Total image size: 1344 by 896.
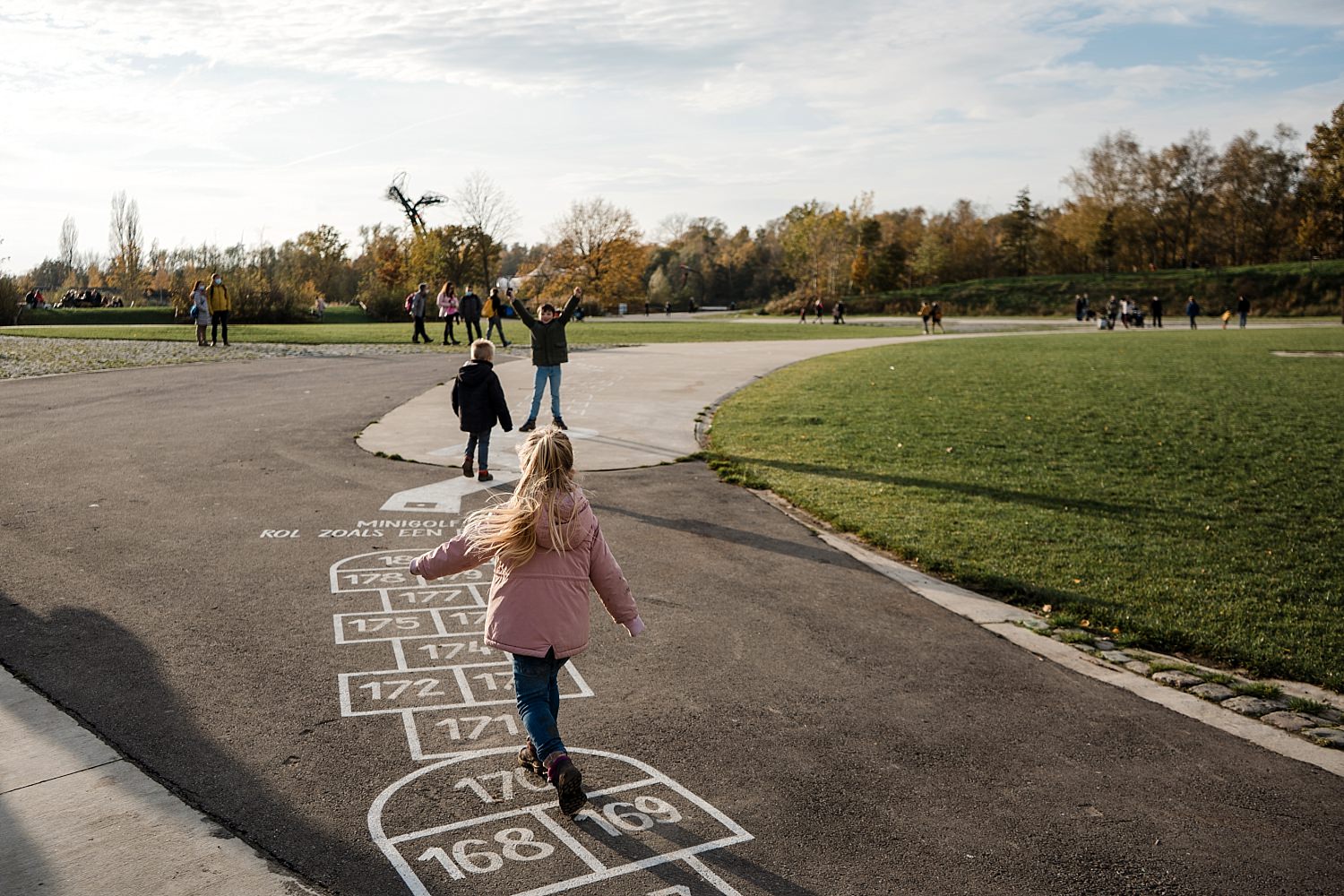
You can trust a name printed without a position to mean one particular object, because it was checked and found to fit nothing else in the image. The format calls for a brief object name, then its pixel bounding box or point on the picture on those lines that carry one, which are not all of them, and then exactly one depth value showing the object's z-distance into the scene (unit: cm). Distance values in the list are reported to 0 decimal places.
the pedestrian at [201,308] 3070
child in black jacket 1183
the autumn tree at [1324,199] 8188
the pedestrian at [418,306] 3444
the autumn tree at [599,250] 9456
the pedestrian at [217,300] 3033
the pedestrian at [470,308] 2983
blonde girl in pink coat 492
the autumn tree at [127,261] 9194
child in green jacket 1553
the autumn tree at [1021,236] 9938
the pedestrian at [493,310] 2951
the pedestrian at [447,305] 3290
